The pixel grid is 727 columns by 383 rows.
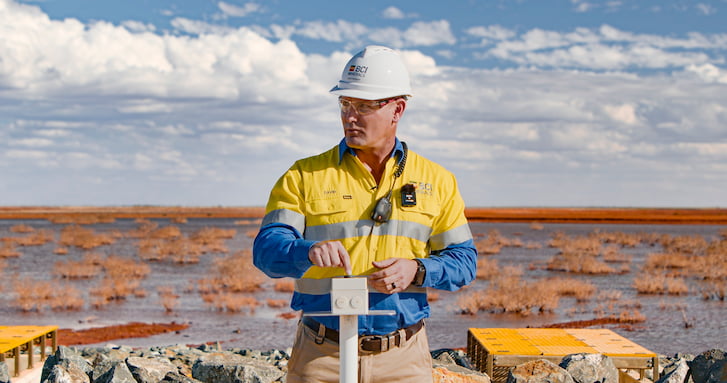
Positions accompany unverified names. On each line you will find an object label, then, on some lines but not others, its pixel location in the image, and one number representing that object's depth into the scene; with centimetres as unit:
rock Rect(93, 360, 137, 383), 596
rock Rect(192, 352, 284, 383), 602
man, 269
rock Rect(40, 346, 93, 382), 647
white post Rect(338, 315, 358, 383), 246
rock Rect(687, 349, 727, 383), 552
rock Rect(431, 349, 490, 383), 525
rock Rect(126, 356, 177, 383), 629
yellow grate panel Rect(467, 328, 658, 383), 609
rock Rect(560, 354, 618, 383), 588
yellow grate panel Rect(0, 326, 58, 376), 630
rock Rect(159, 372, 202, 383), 593
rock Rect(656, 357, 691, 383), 597
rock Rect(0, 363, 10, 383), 588
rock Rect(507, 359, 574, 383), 554
